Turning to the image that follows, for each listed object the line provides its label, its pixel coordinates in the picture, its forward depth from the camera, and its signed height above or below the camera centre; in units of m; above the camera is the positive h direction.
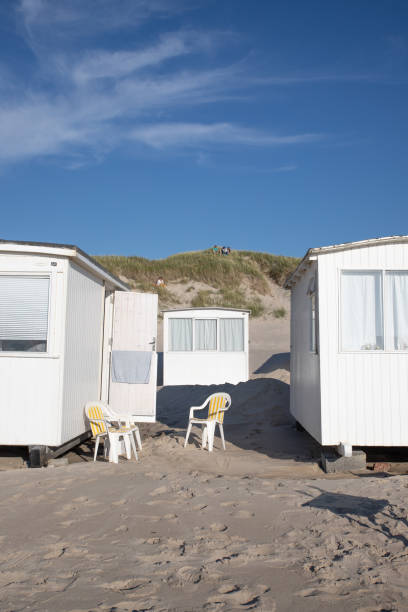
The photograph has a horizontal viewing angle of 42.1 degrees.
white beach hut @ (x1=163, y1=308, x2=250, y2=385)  16.95 +0.80
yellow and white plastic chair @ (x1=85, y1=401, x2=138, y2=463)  6.89 -0.79
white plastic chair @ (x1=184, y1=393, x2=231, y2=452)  7.92 -0.71
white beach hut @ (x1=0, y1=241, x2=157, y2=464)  6.51 +0.31
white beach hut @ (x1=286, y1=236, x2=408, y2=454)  6.48 +0.37
